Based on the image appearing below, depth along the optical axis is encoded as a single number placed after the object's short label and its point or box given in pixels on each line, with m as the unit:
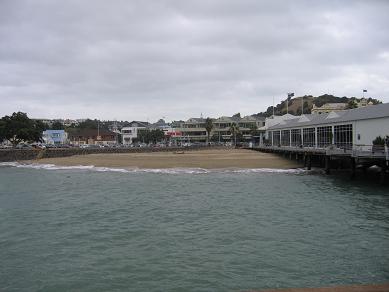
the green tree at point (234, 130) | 135.79
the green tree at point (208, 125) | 147.12
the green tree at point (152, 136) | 157.88
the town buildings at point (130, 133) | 170.50
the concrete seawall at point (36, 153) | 91.44
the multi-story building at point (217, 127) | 160.75
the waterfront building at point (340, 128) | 49.47
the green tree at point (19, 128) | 104.00
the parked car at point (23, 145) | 112.31
